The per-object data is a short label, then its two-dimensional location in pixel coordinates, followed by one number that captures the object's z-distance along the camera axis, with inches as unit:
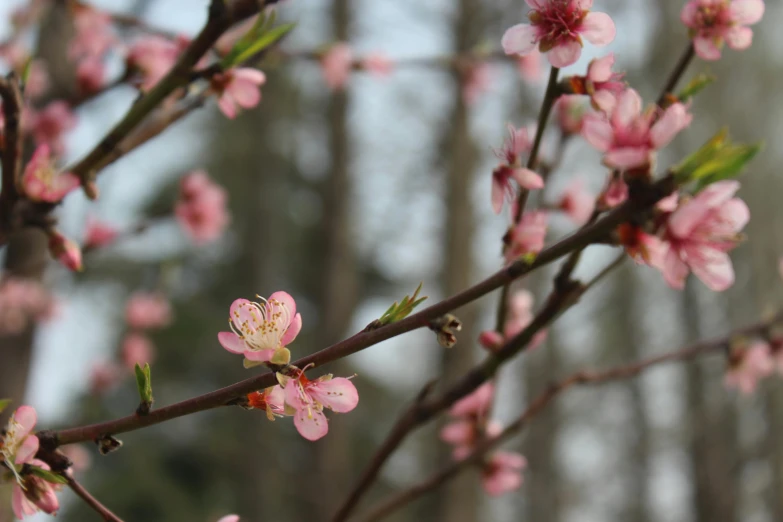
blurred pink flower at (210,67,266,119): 25.3
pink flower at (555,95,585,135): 28.1
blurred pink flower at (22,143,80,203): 25.2
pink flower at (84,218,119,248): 37.4
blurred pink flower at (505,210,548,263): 23.5
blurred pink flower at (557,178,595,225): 29.0
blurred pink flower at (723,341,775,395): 30.0
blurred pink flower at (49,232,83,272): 26.3
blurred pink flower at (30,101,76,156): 38.0
